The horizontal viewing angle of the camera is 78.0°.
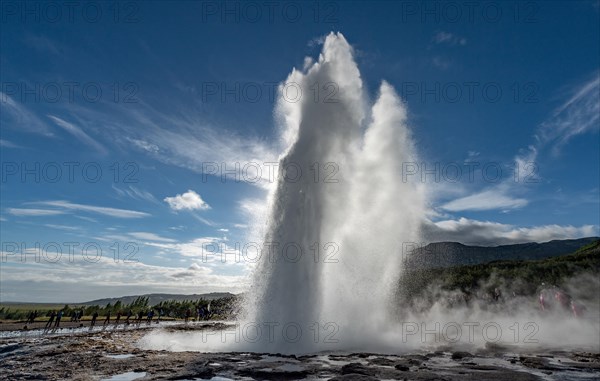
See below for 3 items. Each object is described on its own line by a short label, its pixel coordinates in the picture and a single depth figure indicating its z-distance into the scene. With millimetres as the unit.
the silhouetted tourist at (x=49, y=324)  33453
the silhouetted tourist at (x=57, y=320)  33931
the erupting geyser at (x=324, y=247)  19047
